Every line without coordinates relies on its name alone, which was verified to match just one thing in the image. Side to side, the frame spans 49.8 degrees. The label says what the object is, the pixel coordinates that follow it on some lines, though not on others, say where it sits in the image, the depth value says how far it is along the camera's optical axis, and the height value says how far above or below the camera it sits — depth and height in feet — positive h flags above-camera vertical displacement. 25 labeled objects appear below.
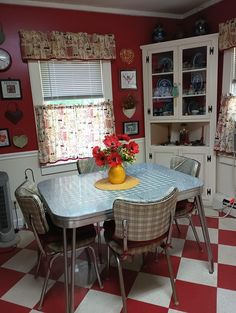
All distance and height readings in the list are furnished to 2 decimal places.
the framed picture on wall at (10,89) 8.98 +0.77
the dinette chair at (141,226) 4.88 -2.43
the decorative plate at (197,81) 10.19 +0.78
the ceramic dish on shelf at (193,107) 10.43 -0.24
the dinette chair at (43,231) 5.44 -2.96
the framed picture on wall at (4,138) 9.18 -0.95
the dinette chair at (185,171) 7.28 -2.10
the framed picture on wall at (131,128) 11.33 -1.02
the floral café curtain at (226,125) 9.18 -0.92
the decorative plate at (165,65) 10.61 +1.58
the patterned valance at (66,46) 8.96 +2.28
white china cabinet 9.82 +0.19
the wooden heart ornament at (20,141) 9.37 -1.11
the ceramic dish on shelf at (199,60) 9.91 +1.59
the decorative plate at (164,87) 10.76 +0.66
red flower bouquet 6.54 -1.20
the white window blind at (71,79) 9.67 +1.10
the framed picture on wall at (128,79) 10.87 +1.09
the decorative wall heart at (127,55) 10.74 +2.07
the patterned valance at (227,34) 8.57 +2.20
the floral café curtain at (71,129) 9.71 -0.84
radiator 8.27 -3.43
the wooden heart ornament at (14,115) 9.14 -0.14
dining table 5.17 -2.09
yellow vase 6.77 -1.82
